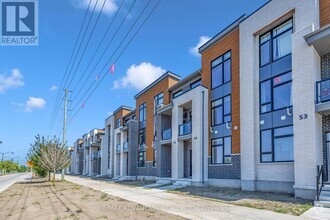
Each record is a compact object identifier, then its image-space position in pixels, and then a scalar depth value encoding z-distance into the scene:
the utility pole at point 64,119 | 31.78
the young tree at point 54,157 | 27.83
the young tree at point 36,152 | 31.94
